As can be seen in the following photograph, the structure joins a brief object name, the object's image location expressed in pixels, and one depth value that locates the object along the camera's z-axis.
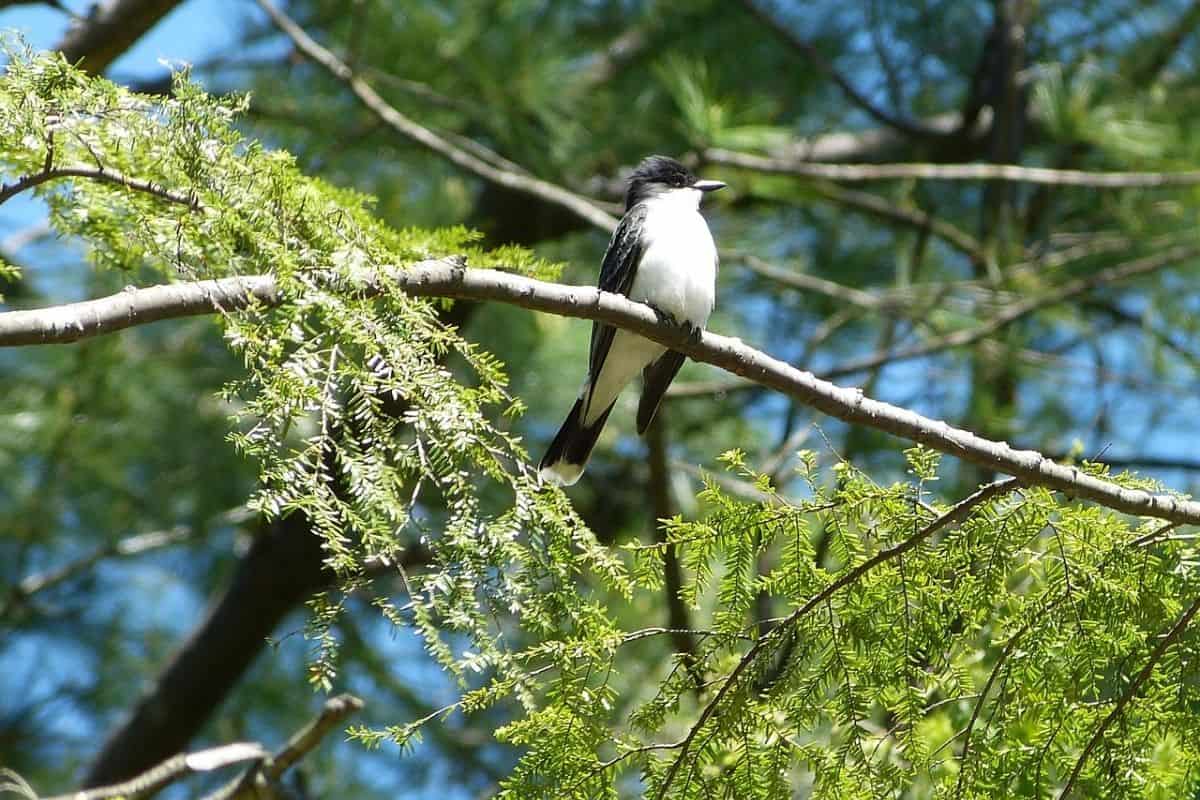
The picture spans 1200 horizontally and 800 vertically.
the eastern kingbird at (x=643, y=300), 8.09
